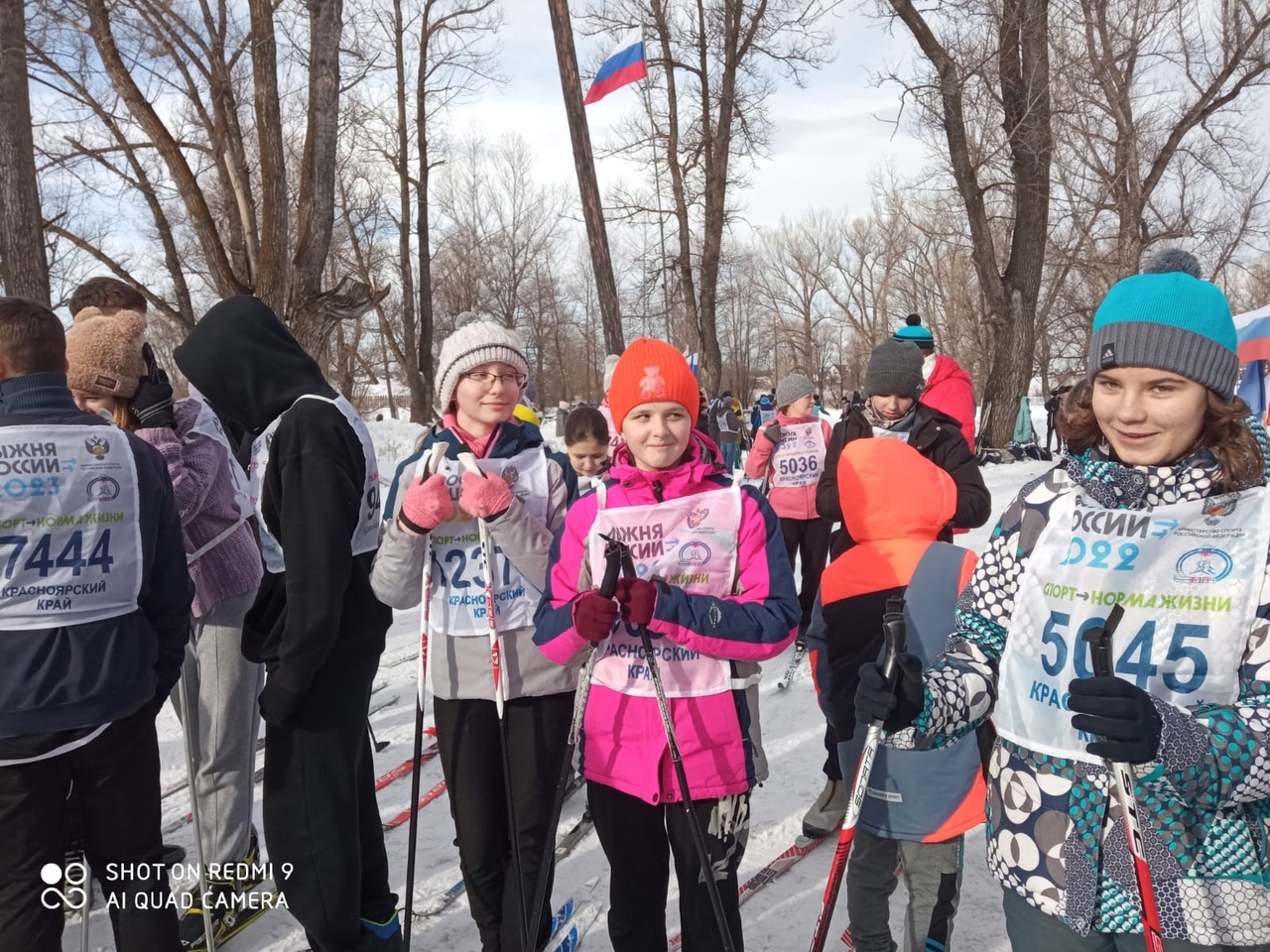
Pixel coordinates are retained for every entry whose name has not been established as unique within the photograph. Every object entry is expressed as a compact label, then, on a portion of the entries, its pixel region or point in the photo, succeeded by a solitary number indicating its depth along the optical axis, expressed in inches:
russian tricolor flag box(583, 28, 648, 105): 324.8
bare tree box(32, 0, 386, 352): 330.6
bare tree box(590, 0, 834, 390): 661.3
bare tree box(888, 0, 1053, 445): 543.2
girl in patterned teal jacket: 55.4
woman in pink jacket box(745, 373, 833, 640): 236.7
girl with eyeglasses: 100.7
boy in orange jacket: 96.7
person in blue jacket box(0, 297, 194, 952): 88.4
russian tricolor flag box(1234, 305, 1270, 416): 211.0
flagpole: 281.1
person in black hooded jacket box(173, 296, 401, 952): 92.0
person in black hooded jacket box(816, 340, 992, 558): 156.1
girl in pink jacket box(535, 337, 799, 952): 87.0
